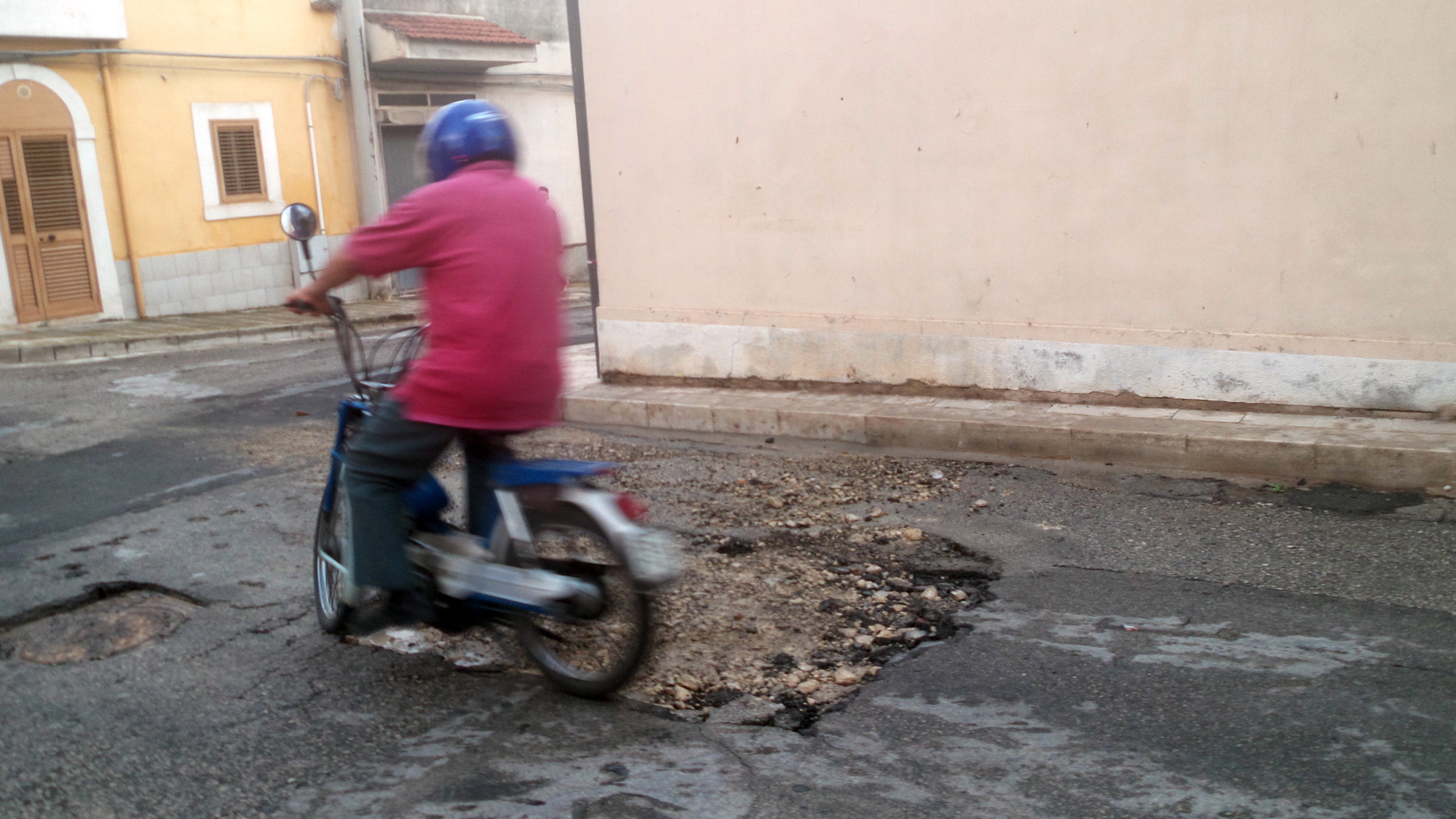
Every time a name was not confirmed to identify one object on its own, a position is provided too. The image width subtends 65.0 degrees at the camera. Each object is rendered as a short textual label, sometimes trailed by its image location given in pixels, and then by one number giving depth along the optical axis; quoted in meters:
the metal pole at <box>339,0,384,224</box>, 17.30
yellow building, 13.91
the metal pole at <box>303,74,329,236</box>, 17.12
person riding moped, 3.25
